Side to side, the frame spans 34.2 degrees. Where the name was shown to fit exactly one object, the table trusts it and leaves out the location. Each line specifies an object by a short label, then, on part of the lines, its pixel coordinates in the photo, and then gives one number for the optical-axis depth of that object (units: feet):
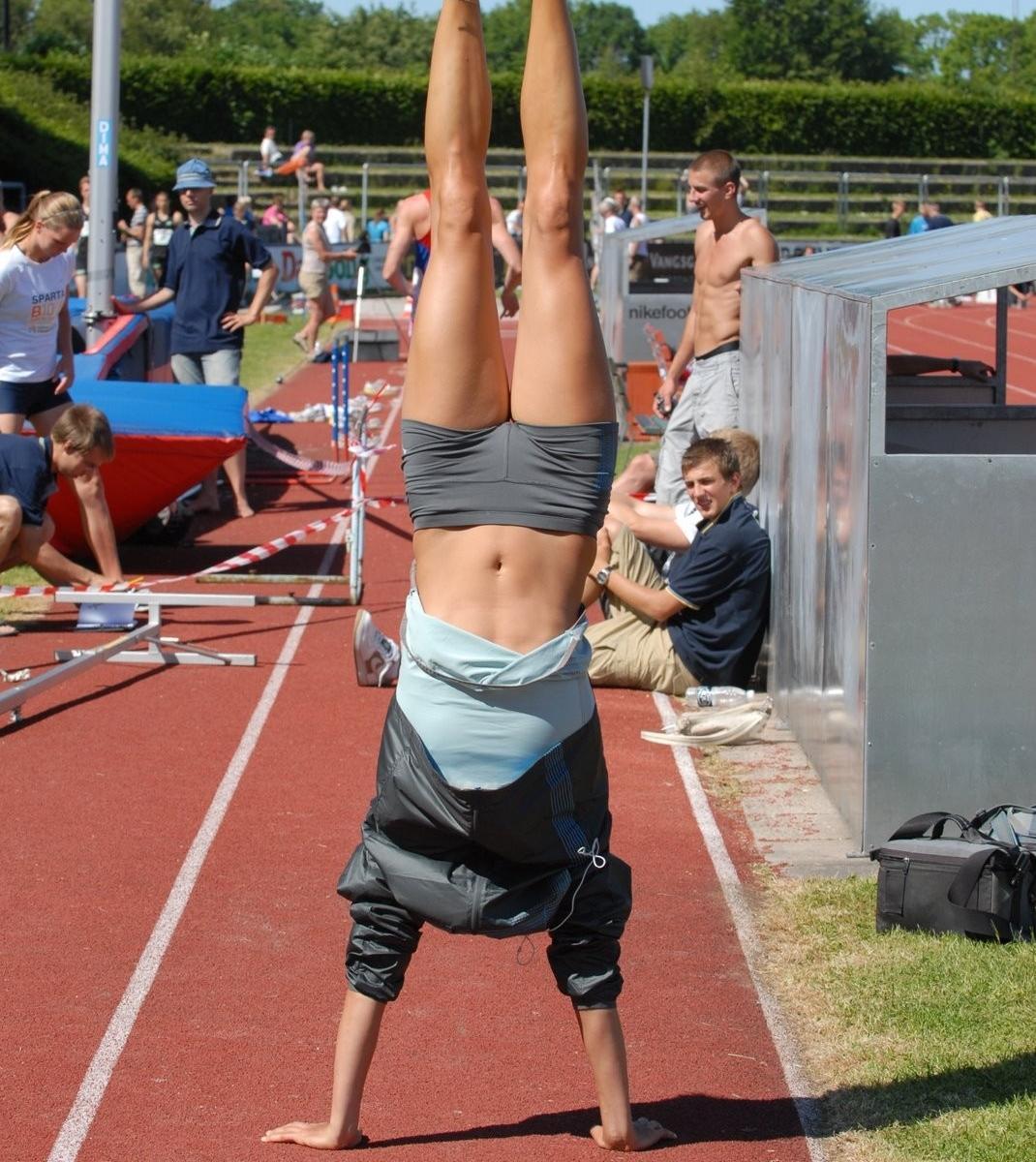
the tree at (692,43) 329.21
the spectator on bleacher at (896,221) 122.01
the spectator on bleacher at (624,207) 113.50
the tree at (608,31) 453.17
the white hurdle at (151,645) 26.66
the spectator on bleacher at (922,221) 124.17
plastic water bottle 25.26
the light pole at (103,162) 40.09
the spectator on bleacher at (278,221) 108.88
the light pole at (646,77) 121.44
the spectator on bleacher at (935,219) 119.79
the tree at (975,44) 407.64
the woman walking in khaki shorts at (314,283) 77.05
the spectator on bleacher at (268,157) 144.93
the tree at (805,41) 337.72
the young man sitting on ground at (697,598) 25.13
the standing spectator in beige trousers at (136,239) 94.73
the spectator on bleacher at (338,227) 108.06
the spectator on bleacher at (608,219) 107.24
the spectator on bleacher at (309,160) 139.23
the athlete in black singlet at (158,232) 92.73
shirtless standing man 30.76
